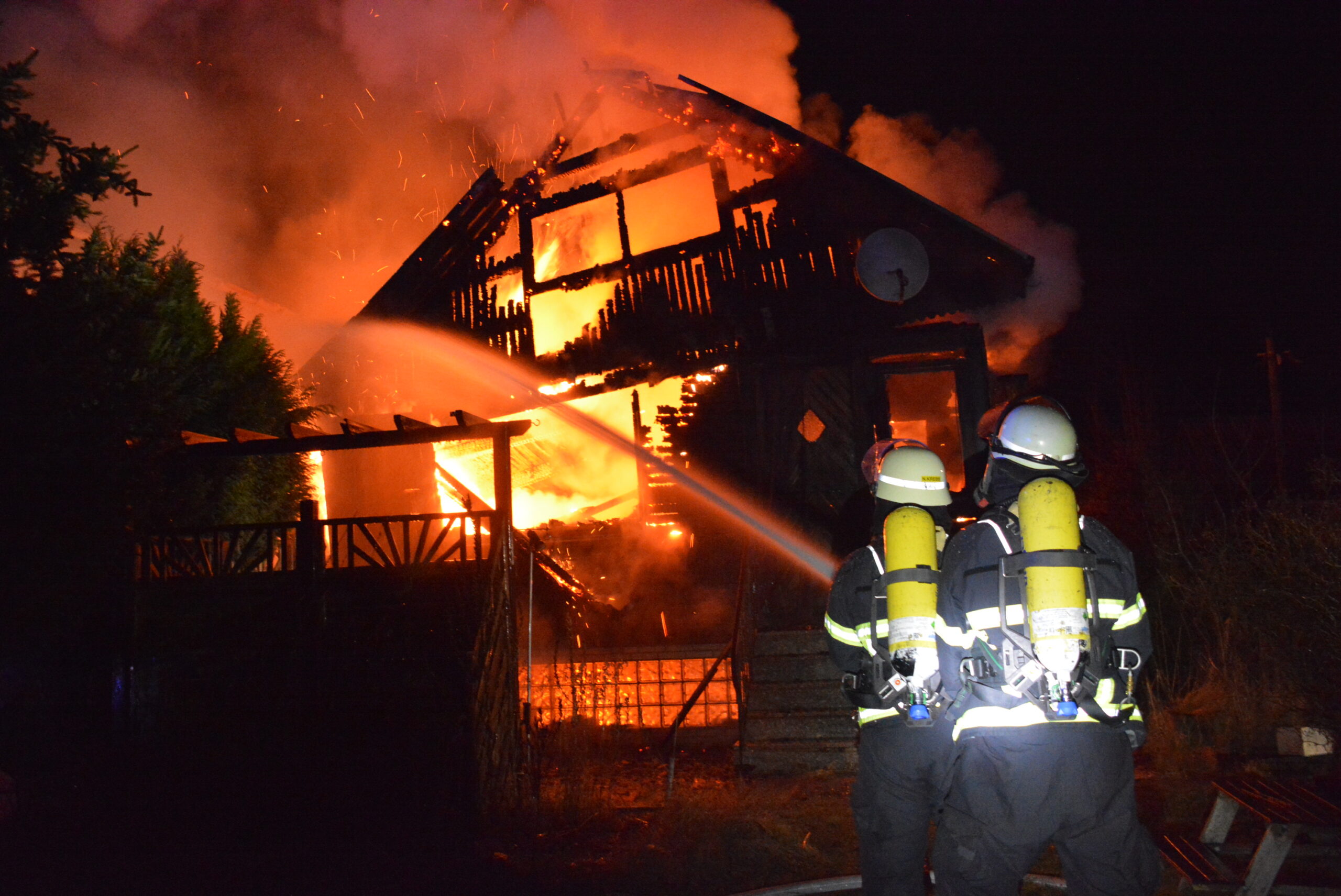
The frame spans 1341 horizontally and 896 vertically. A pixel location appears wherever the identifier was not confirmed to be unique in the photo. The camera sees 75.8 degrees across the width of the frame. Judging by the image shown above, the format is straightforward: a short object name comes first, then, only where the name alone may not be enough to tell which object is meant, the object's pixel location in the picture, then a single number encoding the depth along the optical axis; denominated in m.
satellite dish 11.22
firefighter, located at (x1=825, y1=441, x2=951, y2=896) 3.49
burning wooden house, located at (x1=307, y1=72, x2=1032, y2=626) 11.56
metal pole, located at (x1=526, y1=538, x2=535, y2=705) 8.48
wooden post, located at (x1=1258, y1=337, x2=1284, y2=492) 16.88
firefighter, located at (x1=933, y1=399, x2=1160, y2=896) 2.87
